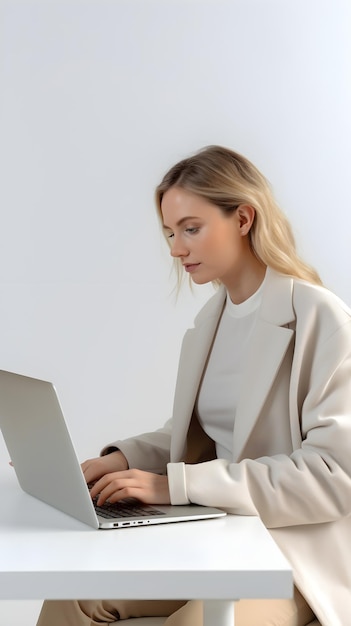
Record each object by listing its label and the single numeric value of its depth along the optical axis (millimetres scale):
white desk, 1166
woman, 1664
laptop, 1458
